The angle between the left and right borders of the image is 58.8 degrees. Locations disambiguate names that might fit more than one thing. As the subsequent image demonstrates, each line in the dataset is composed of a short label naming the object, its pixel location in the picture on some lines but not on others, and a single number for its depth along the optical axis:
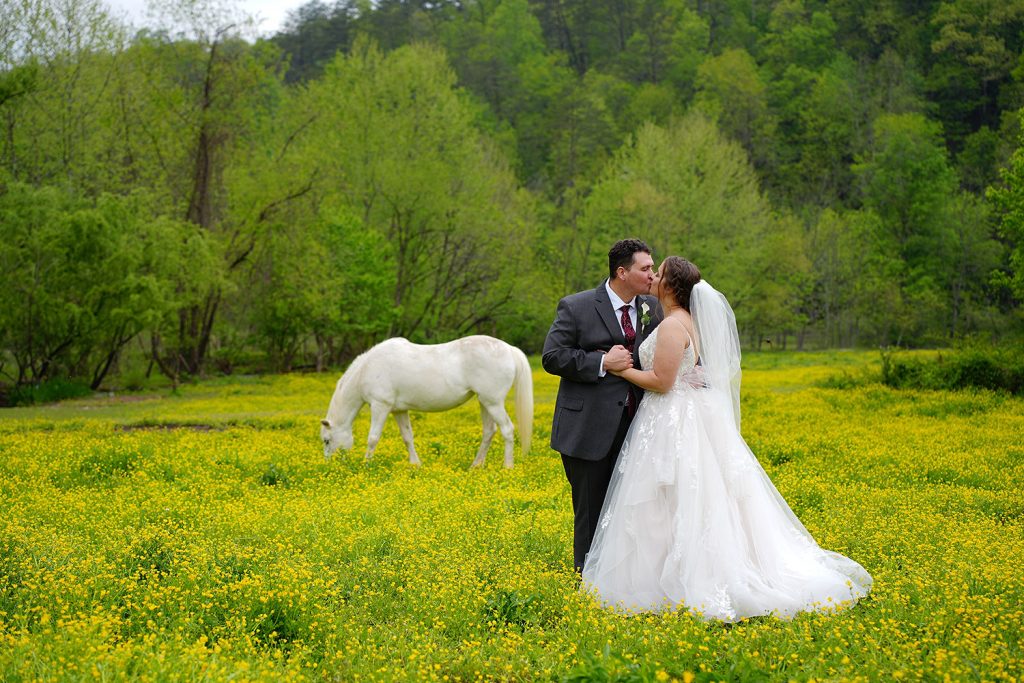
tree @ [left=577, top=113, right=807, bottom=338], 49.69
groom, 7.75
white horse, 15.23
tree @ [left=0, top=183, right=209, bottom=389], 26.17
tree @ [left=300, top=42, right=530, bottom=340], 40.56
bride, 7.21
